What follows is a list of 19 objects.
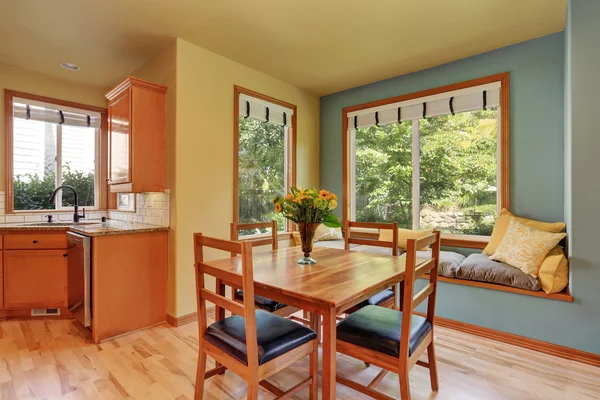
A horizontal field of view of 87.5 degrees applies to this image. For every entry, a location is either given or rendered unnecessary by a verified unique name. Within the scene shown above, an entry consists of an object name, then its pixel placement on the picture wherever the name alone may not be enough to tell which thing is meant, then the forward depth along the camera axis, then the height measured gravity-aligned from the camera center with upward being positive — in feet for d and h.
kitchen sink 10.57 -0.87
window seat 7.95 -2.14
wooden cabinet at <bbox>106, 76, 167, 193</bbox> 9.31 +1.93
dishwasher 8.38 -2.20
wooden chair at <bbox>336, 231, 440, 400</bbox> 4.66 -2.23
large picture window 10.49 +1.50
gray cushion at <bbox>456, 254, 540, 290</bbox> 8.05 -2.05
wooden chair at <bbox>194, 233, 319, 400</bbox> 4.31 -2.19
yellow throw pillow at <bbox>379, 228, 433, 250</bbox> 11.20 -1.33
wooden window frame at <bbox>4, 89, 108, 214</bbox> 10.94 +2.64
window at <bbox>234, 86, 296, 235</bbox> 11.63 +1.77
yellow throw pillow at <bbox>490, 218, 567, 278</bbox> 8.04 -1.31
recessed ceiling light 10.87 +4.67
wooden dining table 4.38 -1.34
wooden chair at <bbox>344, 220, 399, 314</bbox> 7.09 -1.21
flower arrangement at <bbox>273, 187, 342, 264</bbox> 6.05 -0.21
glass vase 6.23 -0.79
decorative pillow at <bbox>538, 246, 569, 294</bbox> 7.70 -1.89
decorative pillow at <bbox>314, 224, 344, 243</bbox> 13.08 -1.54
